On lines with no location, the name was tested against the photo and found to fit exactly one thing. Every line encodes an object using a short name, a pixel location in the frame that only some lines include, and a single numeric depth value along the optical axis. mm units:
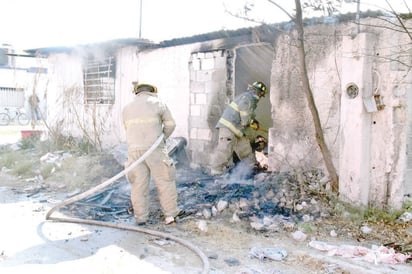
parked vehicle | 26750
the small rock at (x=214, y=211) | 6525
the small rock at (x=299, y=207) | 6438
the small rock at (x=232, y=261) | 4836
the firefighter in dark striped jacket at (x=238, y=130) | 8250
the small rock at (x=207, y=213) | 6457
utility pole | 11931
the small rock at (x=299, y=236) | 5625
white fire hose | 5455
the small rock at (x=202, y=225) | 5938
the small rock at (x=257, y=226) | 5984
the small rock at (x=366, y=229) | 5830
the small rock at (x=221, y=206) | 6562
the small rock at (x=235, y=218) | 6258
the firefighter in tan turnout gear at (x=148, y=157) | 6246
